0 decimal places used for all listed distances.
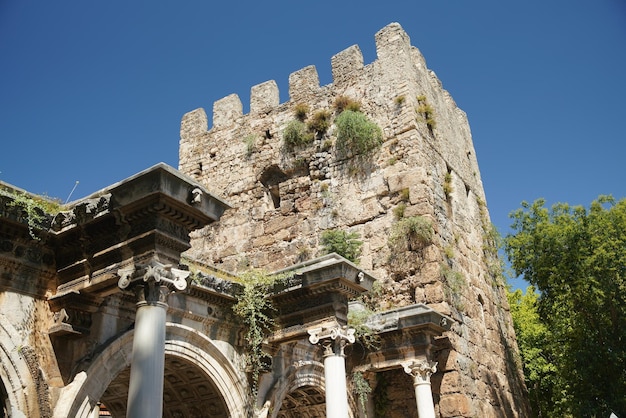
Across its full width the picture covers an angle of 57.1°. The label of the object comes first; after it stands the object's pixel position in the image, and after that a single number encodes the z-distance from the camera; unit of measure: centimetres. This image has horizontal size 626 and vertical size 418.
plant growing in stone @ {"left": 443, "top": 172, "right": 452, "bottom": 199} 1432
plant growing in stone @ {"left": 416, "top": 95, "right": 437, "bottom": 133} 1433
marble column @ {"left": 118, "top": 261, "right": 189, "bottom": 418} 595
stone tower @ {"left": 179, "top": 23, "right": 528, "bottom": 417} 1235
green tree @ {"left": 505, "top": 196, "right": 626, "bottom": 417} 1517
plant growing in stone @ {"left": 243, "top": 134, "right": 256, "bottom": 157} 1606
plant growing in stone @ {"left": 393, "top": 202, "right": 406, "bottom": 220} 1288
